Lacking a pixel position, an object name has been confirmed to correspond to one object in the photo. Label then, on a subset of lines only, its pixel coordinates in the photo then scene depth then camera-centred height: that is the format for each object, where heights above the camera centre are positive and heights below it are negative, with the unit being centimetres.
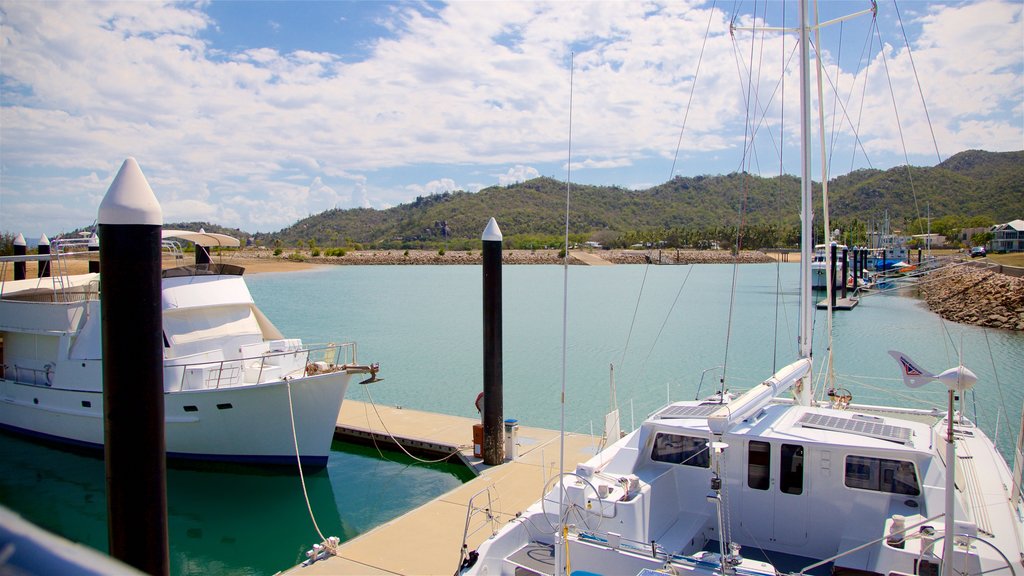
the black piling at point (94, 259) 1700 -4
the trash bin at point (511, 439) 1313 -353
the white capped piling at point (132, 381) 637 -116
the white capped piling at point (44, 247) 2362 +37
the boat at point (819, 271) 5412 -113
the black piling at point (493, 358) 1284 -190
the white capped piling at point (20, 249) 2327 +29
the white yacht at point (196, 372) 1332 -238
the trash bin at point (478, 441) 1315 -354
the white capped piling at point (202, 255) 1580 +6
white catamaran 600 -246
